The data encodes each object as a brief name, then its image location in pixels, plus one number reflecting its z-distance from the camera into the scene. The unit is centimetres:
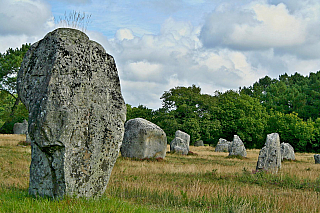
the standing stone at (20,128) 5053
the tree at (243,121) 5694
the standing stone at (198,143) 5010
